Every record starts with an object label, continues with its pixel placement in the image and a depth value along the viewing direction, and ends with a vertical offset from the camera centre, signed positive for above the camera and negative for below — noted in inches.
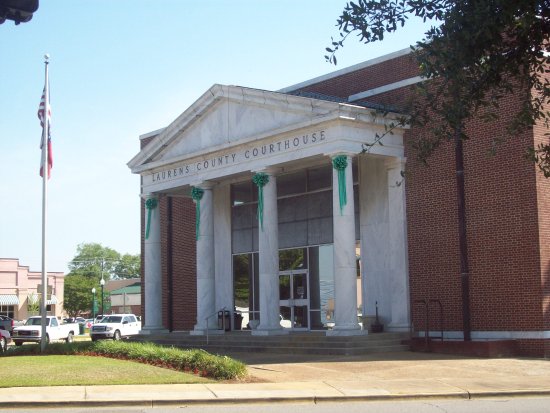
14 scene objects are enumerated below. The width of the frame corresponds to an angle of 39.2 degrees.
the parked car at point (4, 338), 1267.0 -69.0
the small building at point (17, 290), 3179.1 +27.3
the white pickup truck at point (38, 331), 1695.4 -80.0
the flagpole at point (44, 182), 965.2 +144.5
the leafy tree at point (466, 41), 346.6 +116.3
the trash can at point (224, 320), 1205.7 -43.9
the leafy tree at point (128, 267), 7460.6 +263.7
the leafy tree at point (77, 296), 4559.5 -3.1
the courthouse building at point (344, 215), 933.2 +104.0
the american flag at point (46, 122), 1008.9 +227.0
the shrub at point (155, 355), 693.3 -64.9
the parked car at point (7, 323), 1835.6 -63.2
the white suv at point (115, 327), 1835.6 -77.8
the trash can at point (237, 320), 1274.6 -46.1
